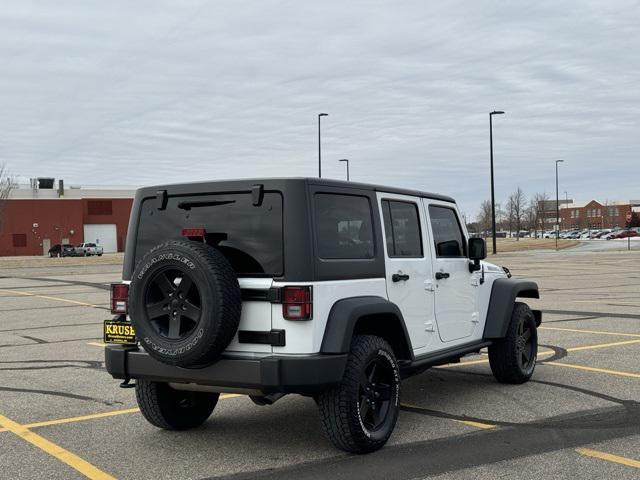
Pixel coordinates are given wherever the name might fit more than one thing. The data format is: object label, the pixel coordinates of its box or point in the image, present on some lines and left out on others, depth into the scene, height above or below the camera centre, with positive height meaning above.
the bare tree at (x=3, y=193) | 67.25 +3.67
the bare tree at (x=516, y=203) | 118.19 +3.91
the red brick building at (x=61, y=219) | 81.62 +1.76
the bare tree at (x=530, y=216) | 135.75 +2.10
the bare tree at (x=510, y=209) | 121.94 +3.06
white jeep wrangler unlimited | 5.26 -0.49
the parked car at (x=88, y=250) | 70.94 -1.34
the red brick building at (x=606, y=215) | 184.62 +2.90
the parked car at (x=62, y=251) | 70.12 -1.39
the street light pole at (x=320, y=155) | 49.13 +4.76
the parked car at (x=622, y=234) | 107.28 -1.02
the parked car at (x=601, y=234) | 117.29 -1.06
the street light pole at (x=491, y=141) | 50.91 +5.76
